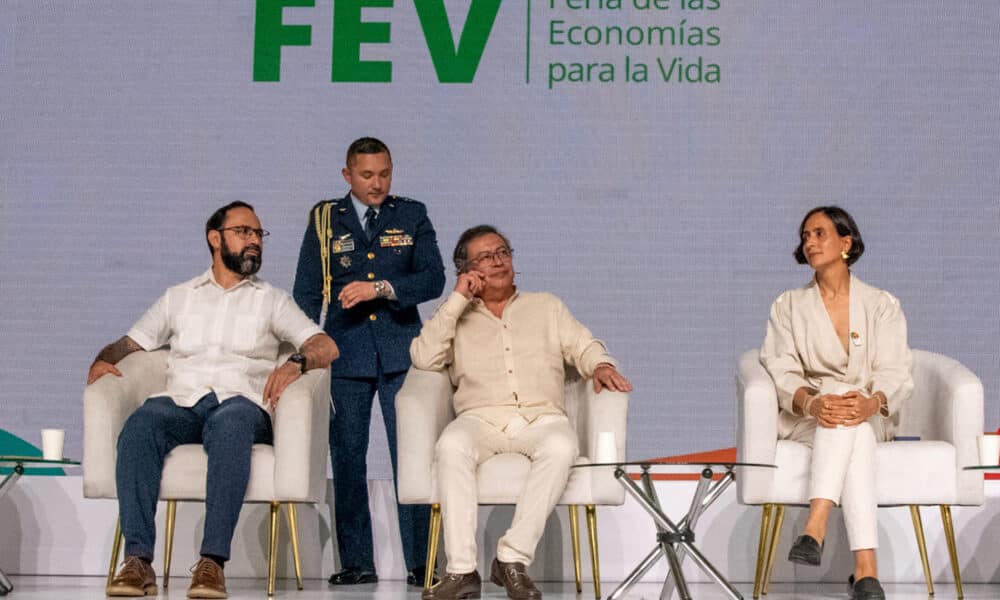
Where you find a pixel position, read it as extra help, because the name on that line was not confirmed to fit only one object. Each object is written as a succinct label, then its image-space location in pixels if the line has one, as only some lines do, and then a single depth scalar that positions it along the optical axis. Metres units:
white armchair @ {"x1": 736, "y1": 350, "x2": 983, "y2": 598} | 4.57
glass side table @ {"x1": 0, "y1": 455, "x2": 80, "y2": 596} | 4.33
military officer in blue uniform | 5.10
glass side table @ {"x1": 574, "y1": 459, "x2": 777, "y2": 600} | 4.12
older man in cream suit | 4.46
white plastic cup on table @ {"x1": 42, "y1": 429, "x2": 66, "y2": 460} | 4.39
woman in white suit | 4.49
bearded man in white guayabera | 4.43
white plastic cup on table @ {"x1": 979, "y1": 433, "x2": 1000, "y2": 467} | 4.25
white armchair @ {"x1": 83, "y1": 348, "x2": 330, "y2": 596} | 4.54
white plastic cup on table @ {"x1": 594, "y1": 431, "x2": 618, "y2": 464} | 4.08
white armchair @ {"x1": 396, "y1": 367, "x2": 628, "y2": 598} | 4.52
